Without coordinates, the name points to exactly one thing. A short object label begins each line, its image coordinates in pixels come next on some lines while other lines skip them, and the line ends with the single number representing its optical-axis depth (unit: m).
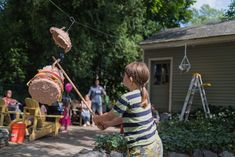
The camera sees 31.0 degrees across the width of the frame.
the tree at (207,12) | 70.16
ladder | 11.98
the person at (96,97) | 14.16
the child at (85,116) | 13.84
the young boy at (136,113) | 3.00
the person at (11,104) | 12.40
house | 12.80
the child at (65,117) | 12.16
